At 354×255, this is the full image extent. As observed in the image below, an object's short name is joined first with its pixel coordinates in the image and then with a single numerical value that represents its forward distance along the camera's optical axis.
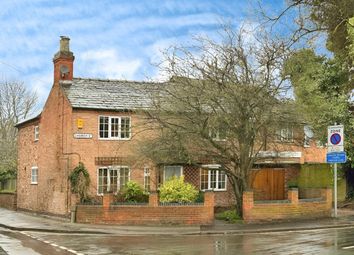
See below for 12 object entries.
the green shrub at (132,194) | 25.84
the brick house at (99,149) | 28.27
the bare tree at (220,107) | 21.83
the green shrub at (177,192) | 24.31
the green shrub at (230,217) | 23.23
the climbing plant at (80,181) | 26.59
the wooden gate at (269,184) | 31.05
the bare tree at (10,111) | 58.53
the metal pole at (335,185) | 23.72
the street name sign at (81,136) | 28.24
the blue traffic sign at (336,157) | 22.80
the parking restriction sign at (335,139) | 23.27
